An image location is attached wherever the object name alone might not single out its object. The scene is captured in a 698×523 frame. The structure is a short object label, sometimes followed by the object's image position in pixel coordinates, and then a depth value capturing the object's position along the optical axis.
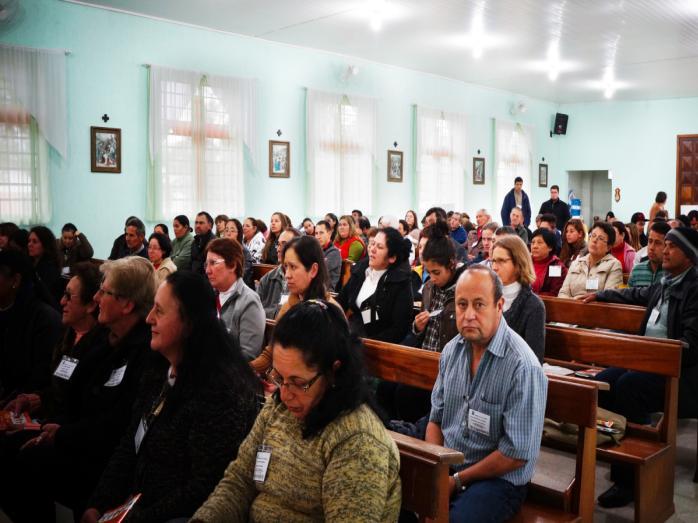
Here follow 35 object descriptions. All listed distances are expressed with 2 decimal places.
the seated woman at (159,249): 5.91
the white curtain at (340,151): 11.61
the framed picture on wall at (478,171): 15.21
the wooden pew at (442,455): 1.87
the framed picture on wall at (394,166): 13.12
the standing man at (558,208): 14.77
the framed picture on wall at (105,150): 9.06
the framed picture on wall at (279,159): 11.12
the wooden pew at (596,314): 4.33
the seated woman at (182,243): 8.20
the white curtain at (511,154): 15.92
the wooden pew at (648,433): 3.06
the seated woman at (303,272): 3.69
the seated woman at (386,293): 4.25
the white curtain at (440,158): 13.76
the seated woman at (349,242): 8.52
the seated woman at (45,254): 5.73
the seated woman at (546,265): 5.65
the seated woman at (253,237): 9.02
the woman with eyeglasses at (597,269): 5.63
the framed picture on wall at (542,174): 17.56
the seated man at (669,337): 3.53
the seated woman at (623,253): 6.78
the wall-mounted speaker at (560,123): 17.77
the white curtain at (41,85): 8.27
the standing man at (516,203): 13.60
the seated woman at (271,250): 8.38
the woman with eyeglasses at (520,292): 3.36
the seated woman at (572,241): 6.88
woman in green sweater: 1.64
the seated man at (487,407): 2.30
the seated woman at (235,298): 3.83
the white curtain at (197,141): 9.60
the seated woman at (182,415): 2.06
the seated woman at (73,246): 8.04
